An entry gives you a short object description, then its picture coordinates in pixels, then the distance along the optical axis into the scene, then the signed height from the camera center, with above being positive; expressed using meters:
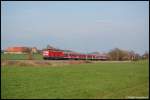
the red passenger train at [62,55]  64.88 -1.15
